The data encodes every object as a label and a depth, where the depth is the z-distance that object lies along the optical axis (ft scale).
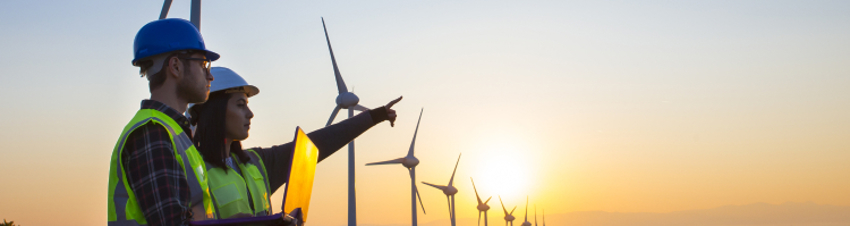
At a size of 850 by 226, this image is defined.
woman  17.56
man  12.21
